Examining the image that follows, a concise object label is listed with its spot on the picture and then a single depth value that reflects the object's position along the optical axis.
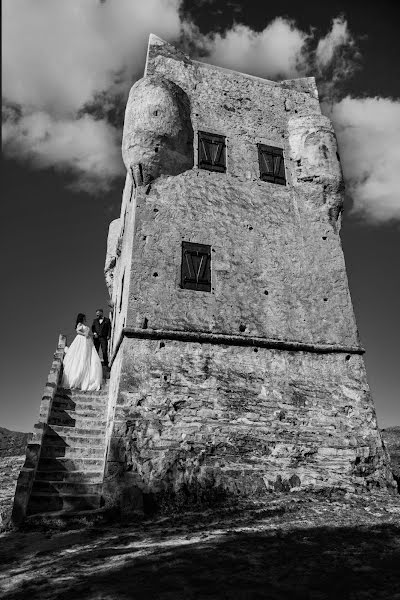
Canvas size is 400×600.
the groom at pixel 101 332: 12.71
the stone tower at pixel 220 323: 7.79
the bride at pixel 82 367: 9.88
